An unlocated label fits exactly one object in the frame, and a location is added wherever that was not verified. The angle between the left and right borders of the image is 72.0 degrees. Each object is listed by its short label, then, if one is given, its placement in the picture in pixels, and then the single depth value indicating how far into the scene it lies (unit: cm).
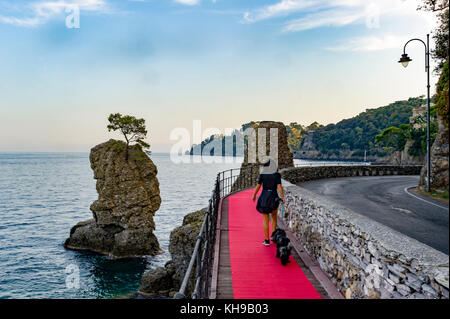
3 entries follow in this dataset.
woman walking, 712
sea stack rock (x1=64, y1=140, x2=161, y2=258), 3412
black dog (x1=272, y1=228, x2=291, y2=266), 654
